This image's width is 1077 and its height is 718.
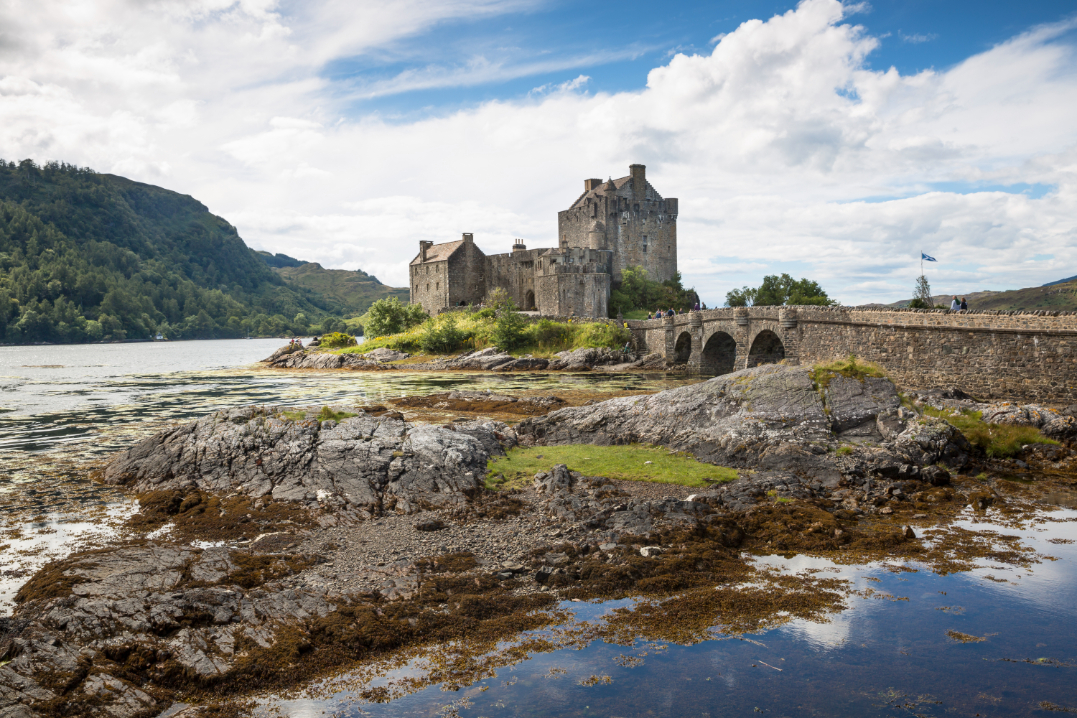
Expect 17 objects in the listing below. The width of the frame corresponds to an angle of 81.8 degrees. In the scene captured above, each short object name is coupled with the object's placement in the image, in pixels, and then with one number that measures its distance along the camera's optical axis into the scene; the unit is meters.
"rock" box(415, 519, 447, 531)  13.22
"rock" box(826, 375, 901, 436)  18.38
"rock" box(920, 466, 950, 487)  15.85
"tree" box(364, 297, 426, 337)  82.44
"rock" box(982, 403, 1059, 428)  20.20
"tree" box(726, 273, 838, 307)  62.38
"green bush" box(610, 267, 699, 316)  77.12
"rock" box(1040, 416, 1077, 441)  19.75
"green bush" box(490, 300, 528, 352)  65.69
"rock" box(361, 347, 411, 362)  68.94
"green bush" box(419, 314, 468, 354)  69.00
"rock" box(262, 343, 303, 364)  74.50
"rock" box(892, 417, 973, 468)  17.17
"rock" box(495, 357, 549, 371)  58.59
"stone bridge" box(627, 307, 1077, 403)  24.05
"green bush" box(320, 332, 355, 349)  82.88
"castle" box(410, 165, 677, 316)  74.12
